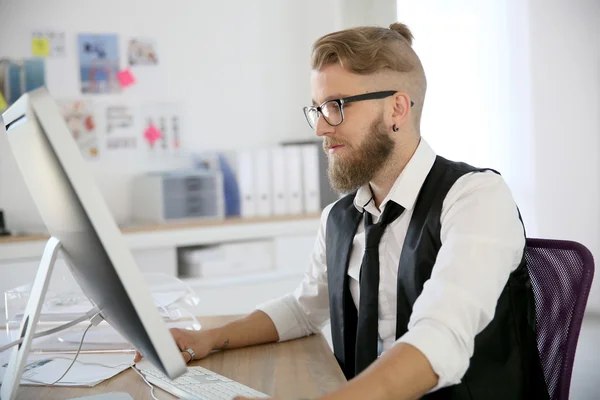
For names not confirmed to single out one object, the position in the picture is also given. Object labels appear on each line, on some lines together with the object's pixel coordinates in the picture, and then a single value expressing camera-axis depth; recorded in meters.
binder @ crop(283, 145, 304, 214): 3.31
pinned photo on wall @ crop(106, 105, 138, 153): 3.35
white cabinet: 2.77
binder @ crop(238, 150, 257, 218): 3.26
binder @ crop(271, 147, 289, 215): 3.29
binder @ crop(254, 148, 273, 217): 3.28
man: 1.04
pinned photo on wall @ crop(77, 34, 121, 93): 3.29
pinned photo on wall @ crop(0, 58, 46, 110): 3.15
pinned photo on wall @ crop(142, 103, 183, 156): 3.41
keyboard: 1.04
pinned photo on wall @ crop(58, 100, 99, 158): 3.28
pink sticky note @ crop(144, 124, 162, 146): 3.41
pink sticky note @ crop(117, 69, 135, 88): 3.36
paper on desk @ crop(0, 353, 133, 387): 1.15
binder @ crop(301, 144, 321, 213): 3.33
